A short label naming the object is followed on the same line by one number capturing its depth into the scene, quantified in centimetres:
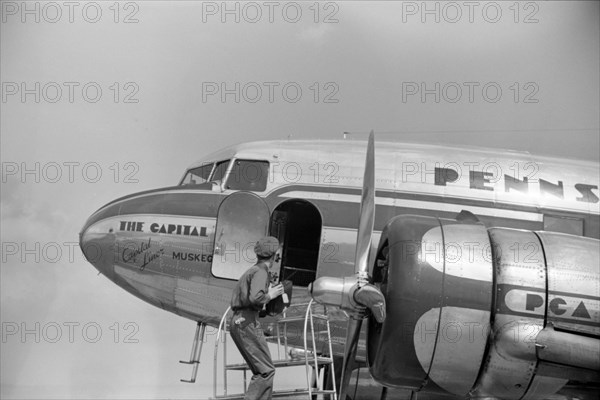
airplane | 815
